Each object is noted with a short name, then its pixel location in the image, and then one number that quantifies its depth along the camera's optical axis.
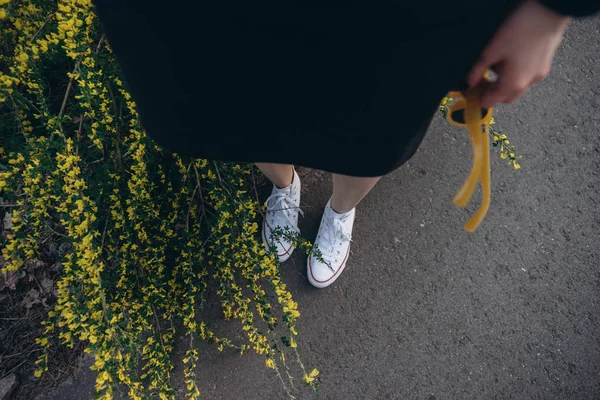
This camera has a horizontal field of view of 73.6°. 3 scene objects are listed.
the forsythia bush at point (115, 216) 1.32
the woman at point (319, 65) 0.71
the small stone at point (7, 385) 1.66
